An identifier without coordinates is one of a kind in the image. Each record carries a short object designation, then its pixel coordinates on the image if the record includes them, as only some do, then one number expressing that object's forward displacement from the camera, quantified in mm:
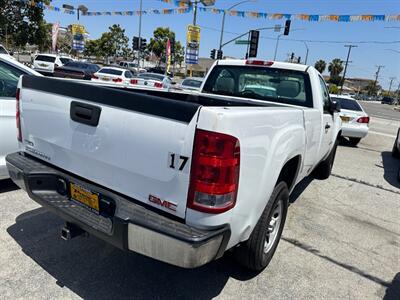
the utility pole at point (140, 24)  33003
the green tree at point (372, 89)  128500
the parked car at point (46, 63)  23859
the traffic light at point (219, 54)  29467
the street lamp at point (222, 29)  29962
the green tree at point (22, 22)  23438
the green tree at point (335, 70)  101162
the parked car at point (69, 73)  18453
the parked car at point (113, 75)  19781
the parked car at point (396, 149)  9320
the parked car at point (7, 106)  4172
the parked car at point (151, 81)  17592
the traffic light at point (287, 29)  26984
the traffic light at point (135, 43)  33506
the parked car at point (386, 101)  85438
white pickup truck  2074
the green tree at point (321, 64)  101200
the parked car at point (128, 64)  53206
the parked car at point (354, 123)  10500
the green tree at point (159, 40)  67875
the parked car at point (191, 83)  17031
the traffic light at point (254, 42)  29000
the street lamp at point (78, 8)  31138
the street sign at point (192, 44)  26094
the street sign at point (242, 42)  30966
